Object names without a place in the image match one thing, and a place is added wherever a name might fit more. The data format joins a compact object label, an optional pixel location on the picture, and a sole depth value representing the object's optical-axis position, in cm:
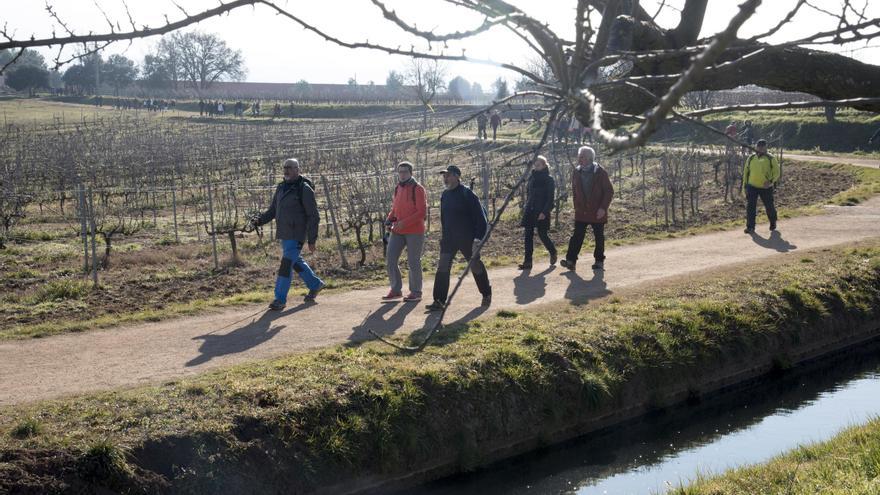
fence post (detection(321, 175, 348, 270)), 1476
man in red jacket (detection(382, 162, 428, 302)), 1096
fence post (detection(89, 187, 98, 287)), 1295
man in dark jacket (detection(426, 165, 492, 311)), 1071
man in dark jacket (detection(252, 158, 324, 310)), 1101
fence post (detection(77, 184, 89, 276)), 1373
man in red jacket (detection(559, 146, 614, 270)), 1304
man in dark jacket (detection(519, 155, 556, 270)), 1326
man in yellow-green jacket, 1655
